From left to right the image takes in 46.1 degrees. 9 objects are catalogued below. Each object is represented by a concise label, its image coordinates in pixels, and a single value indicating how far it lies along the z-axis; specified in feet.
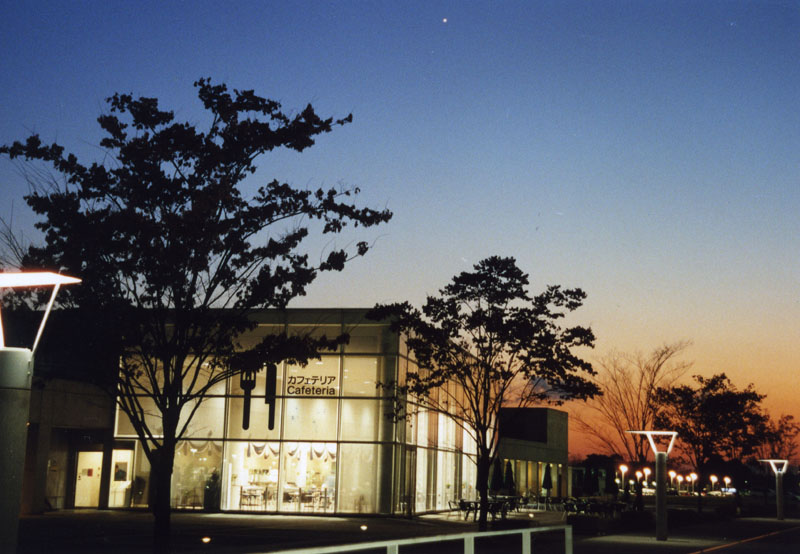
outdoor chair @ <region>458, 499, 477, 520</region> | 114.88
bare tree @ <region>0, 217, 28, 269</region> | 60.75
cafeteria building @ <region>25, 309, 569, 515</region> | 115.24
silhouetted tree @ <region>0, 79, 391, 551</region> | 57.00
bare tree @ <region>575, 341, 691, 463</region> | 140.67
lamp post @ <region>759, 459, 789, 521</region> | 157.89
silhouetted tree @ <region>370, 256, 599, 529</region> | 83.30
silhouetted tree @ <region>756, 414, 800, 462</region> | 238.05
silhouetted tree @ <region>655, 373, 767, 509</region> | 161.79
